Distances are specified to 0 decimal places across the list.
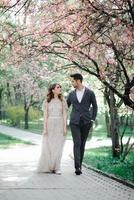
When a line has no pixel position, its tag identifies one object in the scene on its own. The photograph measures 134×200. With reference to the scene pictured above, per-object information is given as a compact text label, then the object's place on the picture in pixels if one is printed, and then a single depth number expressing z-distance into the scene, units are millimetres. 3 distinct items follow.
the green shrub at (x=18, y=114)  55844
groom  12938
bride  13414
